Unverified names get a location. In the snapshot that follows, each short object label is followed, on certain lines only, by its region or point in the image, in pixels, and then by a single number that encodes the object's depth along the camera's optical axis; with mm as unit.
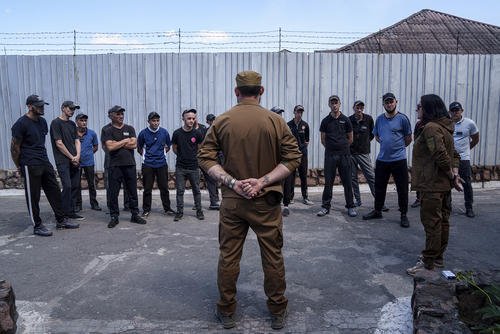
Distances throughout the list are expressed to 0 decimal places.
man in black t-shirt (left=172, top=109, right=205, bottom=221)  7438
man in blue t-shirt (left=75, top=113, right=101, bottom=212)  8125
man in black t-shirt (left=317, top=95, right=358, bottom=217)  7375
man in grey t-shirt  7027
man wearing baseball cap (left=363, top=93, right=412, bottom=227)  6668
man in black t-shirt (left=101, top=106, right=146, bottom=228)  6988
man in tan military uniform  3555
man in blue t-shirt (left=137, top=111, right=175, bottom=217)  7524
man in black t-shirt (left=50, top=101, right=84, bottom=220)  7094
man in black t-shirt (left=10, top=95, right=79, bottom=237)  6184
